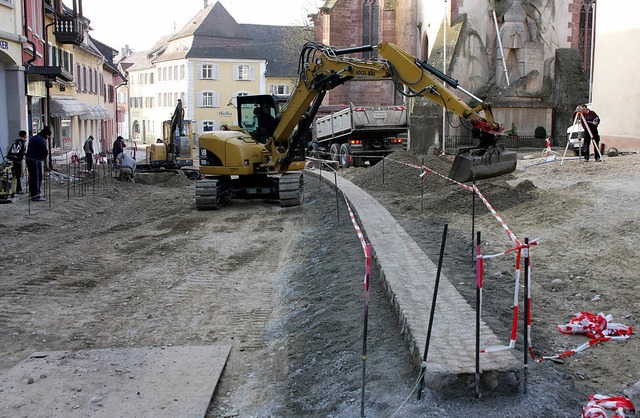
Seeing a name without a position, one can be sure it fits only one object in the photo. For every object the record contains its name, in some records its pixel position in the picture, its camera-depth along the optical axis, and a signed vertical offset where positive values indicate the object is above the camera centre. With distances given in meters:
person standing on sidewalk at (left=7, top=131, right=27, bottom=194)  18.36 -0.62
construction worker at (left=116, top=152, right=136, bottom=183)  26.05 -1.45
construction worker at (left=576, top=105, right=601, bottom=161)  20.48 +0.07
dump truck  28.83 -0.15
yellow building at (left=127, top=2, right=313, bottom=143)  69.06 +5.83
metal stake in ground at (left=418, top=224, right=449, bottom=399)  5.11 -1.57
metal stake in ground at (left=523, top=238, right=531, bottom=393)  5.20 -1.36
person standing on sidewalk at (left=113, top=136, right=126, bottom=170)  28.98 -0.77
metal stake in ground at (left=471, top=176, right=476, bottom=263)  10.18 -1.66
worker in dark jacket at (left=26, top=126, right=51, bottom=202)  17.81 -0.76
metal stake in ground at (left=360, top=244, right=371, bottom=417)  5.07 -1.34
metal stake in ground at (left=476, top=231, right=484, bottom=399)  5.04 -1.32
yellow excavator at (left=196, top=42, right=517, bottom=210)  15.58 -0.20
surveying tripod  20.28 +0.15
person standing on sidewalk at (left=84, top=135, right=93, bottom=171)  29.08 -1.03
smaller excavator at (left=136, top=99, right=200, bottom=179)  29.05 -0.97
